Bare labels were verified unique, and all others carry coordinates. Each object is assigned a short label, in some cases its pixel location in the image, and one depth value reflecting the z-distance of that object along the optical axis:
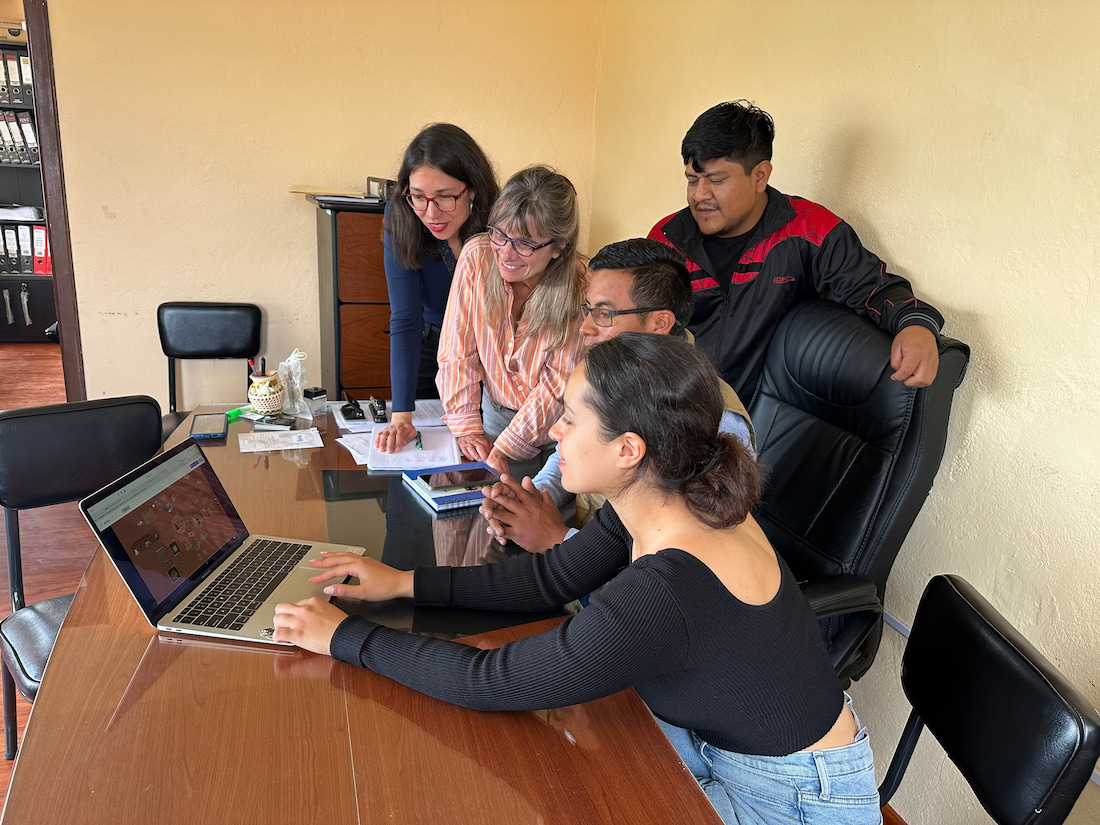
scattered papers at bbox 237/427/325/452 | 1.80
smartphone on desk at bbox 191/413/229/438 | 1.83
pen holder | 1.97
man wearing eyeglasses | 1.41
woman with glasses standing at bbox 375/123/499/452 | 1.83
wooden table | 0.73
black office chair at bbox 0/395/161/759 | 1.42
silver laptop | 0.98
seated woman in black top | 0.85
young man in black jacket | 1.79
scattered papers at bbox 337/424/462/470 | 1.69
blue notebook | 1.48
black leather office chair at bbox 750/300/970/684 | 1.32
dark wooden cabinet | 2.82
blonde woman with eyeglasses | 1.62
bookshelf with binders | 5.16
